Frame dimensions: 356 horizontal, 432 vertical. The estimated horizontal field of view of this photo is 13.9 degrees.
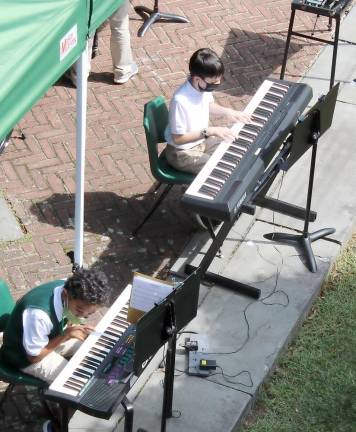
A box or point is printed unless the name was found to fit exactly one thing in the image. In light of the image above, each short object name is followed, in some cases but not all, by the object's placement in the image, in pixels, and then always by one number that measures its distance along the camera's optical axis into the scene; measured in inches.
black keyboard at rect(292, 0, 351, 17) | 468.6
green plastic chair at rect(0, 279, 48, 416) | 320.7
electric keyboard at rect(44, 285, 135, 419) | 295.4
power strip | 353.4
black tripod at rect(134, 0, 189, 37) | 524.0
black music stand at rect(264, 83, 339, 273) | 362.1
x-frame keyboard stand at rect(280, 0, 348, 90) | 468.6
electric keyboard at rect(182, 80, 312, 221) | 354.0
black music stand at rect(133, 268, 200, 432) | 284.3
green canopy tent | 284.5
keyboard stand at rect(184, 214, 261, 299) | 371.5
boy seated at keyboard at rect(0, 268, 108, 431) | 305.3
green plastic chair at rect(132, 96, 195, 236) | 396.8
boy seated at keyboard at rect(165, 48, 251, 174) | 383.7
